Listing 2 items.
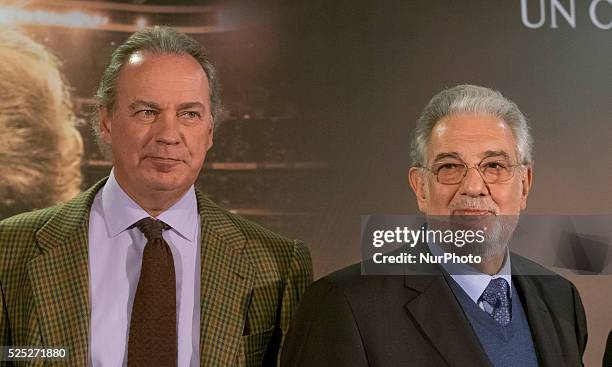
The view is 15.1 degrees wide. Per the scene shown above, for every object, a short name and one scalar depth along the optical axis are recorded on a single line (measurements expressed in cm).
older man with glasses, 319
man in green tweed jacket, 328
